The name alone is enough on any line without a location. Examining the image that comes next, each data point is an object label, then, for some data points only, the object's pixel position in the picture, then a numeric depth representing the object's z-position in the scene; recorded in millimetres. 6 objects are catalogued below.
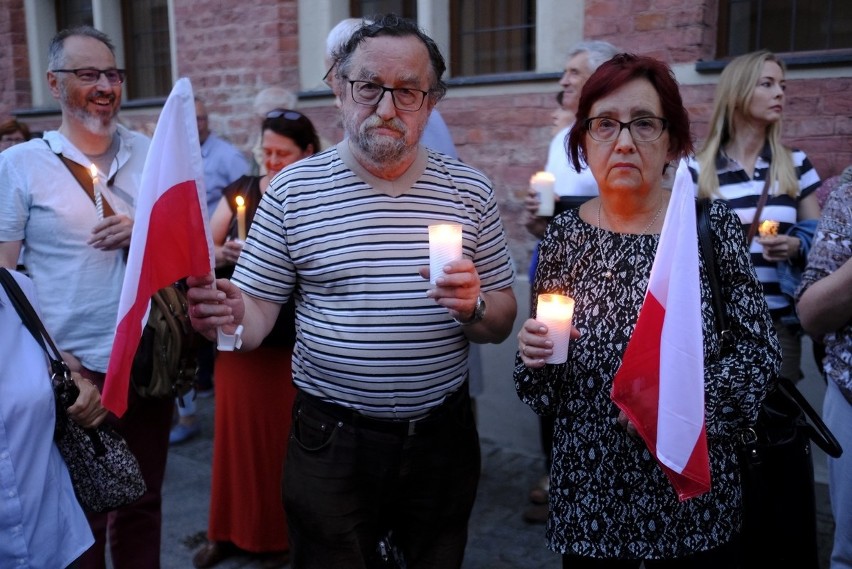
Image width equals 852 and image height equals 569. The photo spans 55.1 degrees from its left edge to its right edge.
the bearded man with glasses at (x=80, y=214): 2996
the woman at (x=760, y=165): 3600
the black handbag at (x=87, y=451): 2279
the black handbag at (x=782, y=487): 2416
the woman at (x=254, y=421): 3787
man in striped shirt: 2342
